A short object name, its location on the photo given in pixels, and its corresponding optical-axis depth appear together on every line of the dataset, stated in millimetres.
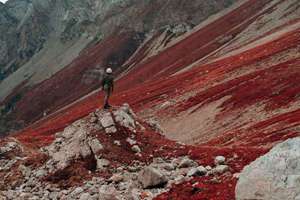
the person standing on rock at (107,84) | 33688
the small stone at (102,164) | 28438
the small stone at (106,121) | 31516
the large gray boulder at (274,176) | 16891
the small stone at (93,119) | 32156
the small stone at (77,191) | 26594
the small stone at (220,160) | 26547
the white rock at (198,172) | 25706
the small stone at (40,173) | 29269
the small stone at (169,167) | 27375
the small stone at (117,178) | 26702
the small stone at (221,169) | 25297
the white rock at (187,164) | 27347
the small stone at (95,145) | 29594
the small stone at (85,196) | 25250
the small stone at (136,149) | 29895
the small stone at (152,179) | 25438
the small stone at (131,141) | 30484
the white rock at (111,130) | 31142
